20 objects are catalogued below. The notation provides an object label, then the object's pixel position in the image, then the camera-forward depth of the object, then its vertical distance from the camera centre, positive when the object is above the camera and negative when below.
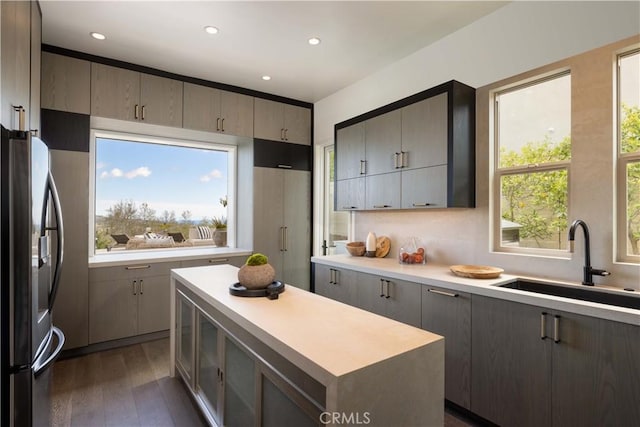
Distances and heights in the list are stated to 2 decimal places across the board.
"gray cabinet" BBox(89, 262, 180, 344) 3.13 -0.87
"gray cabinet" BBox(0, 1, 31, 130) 1.47 +0.79
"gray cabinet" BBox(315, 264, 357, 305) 2.97 -0.66
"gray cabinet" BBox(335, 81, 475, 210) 2.53 +0.55
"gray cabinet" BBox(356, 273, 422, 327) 2.39 -0.66
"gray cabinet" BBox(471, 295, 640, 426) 1.47 -0.77
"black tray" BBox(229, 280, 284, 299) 1.75 -0.42
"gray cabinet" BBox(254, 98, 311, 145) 4.14 +1.22
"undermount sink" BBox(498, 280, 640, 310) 1.77 -0.46
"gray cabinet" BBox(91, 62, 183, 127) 3.18 +1.20
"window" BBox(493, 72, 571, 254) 2.26 +0.37
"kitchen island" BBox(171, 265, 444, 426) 0.97 -0.52
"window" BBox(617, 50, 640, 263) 1.92 +0.34
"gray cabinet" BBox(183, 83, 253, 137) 3.67 +1.21
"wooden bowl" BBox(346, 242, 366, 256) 3.45 -0.36
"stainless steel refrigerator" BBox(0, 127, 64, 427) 1.30 -0.28
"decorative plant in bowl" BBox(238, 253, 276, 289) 1.80 -0.34
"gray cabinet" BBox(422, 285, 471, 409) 2.05 -0.77
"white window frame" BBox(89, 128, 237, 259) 3.53 +0.61
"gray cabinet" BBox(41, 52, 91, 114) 2.94 +1.19
